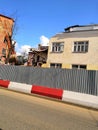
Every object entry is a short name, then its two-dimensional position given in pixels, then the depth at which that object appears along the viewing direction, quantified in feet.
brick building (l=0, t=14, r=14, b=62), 96.61
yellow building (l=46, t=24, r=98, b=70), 49.22
